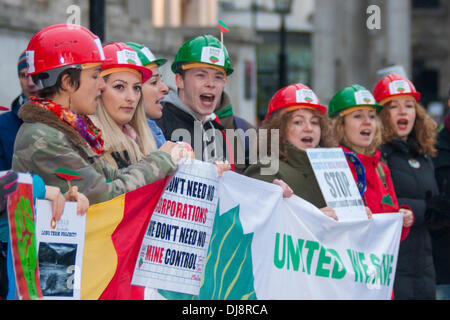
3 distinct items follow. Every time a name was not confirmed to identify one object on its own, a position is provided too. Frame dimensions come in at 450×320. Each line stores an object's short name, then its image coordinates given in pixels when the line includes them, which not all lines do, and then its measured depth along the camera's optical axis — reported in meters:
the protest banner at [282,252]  10.12
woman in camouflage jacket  8.02
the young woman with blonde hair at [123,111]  9.78
